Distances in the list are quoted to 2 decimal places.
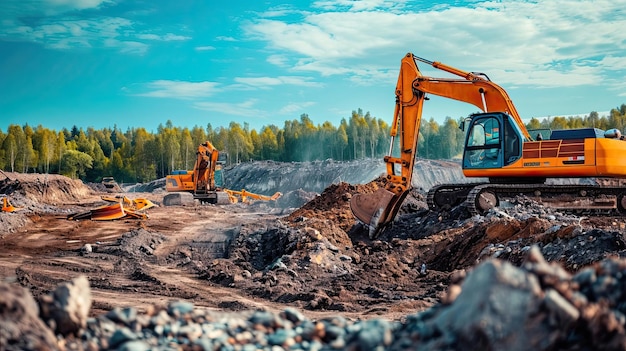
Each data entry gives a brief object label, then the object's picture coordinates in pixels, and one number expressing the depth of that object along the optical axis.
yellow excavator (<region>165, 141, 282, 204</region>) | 29.08
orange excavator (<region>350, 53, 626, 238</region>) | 14.38
